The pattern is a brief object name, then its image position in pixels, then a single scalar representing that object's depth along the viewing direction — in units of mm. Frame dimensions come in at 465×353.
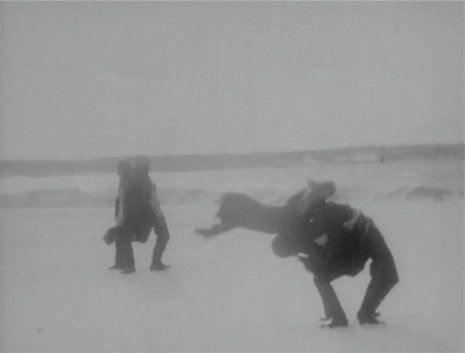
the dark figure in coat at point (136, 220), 7678
